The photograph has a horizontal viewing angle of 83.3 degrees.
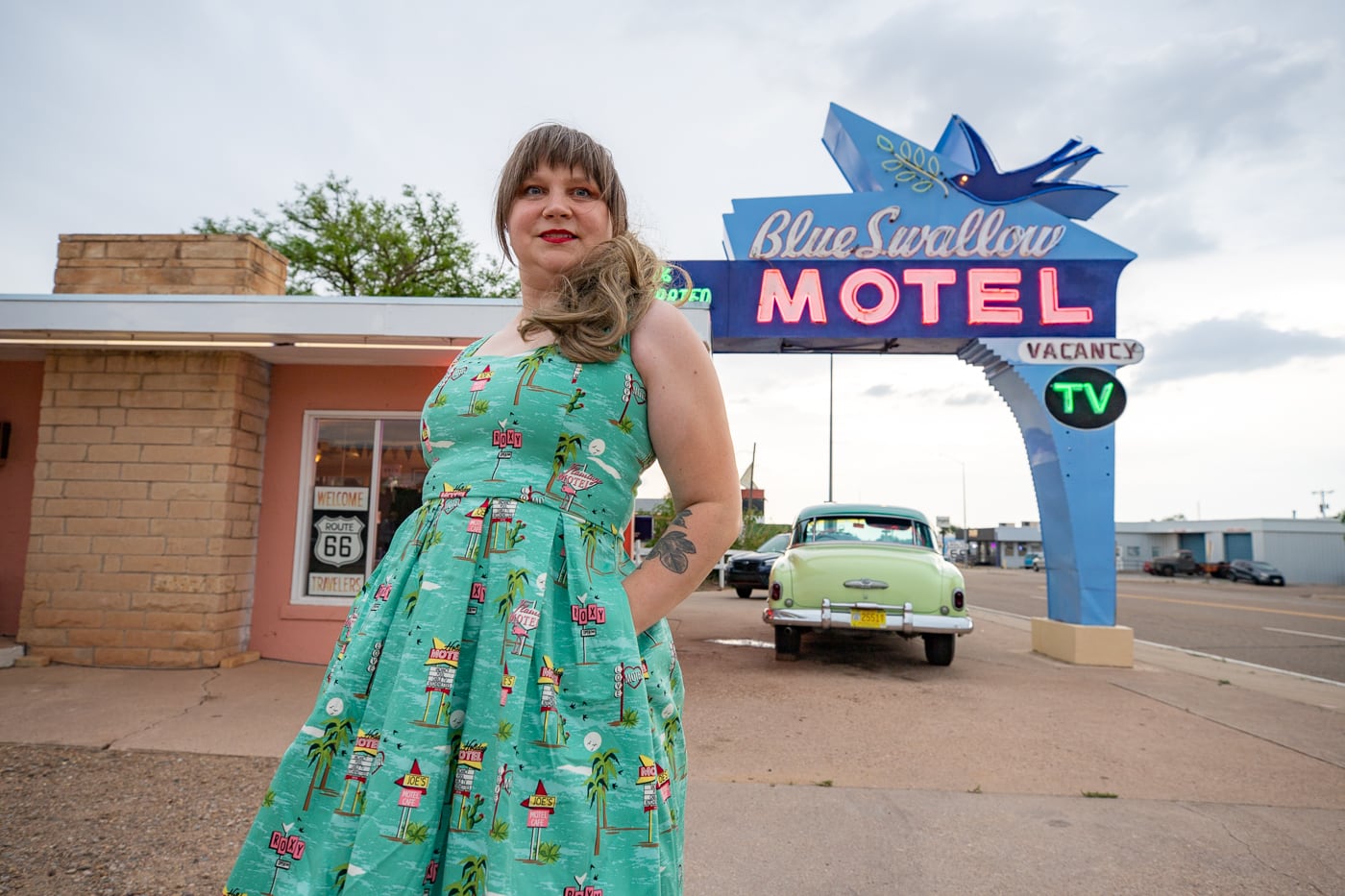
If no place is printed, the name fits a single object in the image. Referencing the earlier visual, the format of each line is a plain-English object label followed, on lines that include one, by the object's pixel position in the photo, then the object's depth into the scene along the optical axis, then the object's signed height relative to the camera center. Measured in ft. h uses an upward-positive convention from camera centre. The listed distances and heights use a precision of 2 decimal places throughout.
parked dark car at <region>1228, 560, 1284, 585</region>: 119.65 -4.78
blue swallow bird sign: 26.71 +9.01
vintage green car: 24.59 -2.07
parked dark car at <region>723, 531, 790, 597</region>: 59.06 -3.32
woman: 3.31 -0.59
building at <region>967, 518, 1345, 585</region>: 152.66 -0.19
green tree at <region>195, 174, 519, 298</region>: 92.84 +33.48
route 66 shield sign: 23.00 -0.85
